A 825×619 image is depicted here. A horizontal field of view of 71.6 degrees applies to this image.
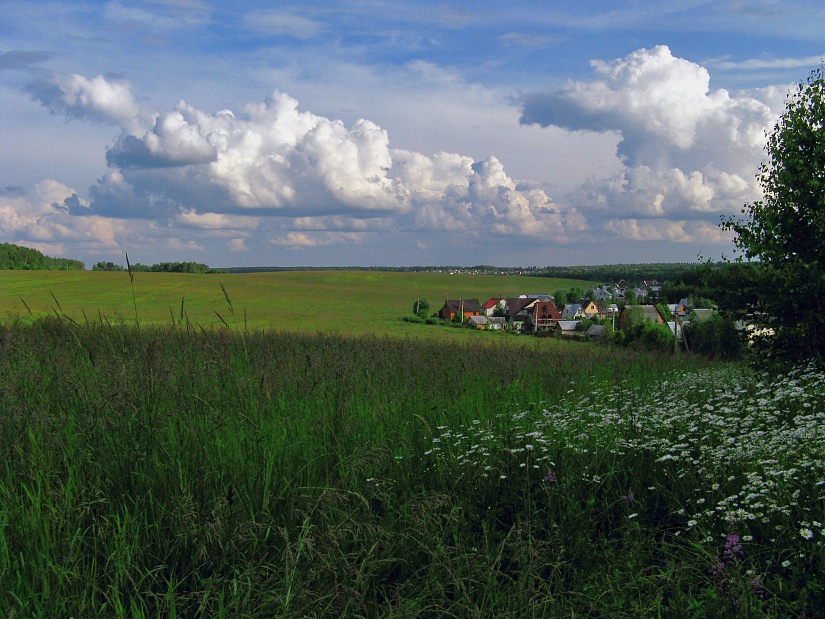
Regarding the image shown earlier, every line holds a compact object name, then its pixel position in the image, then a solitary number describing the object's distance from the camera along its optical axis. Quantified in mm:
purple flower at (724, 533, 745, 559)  3203
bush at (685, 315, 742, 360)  20469
